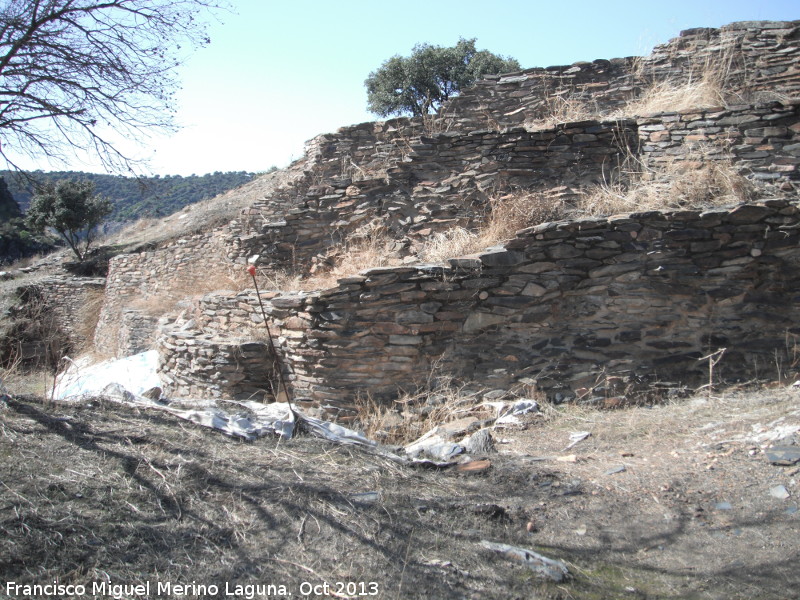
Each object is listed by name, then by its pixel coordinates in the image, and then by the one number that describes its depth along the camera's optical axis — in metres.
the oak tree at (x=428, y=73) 20.95
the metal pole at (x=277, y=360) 6.19
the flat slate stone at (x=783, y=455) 3.50
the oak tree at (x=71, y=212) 22.19
